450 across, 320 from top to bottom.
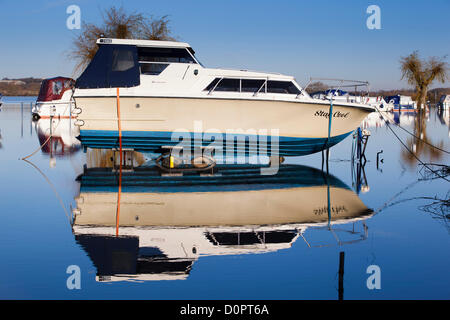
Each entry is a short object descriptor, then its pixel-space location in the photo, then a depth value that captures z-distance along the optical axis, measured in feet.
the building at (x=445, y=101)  265.89
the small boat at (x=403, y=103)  261.65
